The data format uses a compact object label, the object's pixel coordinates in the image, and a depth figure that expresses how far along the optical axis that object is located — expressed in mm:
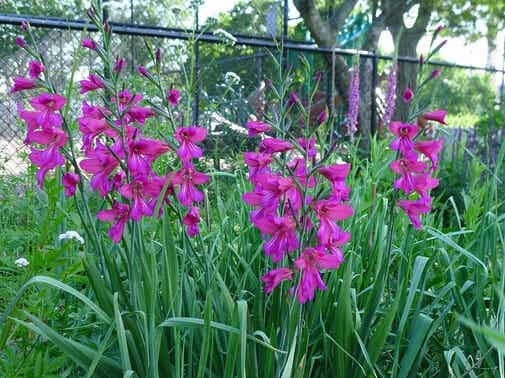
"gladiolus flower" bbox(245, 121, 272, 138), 1255
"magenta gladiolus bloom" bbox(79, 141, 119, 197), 1161
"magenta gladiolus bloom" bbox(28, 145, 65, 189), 1203
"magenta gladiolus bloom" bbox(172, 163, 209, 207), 1214
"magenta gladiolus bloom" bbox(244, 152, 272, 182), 1191
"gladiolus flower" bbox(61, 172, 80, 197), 1296
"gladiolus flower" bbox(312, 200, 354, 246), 1063
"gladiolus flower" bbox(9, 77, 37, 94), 1276
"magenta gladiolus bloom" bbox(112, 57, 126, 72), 1193
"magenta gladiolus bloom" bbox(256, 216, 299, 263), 1048
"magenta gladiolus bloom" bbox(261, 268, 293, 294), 1089
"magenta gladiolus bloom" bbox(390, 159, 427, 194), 1227
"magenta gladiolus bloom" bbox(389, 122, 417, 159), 1196
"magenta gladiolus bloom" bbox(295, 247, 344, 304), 1061
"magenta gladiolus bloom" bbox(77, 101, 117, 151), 1181
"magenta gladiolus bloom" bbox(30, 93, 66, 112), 1187
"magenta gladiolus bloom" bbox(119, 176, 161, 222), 1150
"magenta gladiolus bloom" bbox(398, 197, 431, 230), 1297
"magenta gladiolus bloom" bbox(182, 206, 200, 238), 1285
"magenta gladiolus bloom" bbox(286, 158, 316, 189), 1111
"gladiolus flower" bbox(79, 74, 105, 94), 1281
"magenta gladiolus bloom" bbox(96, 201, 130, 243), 1190
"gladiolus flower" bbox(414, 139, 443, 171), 1255
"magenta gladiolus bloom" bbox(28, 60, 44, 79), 1291
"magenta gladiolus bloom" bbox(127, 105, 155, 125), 1285
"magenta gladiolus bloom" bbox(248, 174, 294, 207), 1039
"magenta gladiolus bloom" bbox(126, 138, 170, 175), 1146
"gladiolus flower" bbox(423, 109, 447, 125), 1233
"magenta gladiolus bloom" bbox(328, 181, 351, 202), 1104
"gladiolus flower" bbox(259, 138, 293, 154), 1115
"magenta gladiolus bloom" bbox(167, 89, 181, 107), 1337
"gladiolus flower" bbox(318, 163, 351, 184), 1053
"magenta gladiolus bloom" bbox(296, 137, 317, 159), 1240
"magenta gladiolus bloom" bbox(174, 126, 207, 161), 1168
